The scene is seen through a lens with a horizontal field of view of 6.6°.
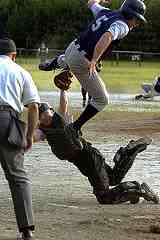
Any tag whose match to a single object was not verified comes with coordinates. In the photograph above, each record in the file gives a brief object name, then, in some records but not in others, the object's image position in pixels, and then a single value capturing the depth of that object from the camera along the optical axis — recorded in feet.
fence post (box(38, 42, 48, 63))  266.80
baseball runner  54.24
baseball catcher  51.84
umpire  40.03
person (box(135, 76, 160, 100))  158.63
